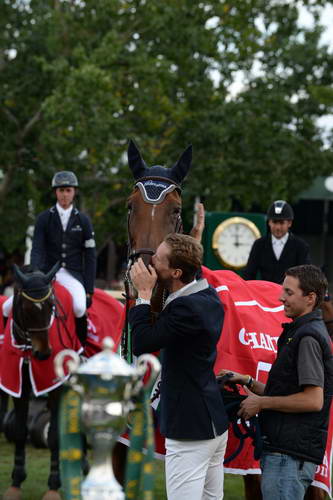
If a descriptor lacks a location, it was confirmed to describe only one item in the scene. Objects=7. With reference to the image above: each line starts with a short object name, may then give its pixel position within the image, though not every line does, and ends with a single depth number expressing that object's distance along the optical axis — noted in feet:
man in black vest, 27.02
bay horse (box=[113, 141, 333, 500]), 32.63
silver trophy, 16.12
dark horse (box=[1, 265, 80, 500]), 49.90
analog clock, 76.02
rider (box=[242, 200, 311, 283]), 49.73
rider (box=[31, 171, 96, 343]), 55.72
